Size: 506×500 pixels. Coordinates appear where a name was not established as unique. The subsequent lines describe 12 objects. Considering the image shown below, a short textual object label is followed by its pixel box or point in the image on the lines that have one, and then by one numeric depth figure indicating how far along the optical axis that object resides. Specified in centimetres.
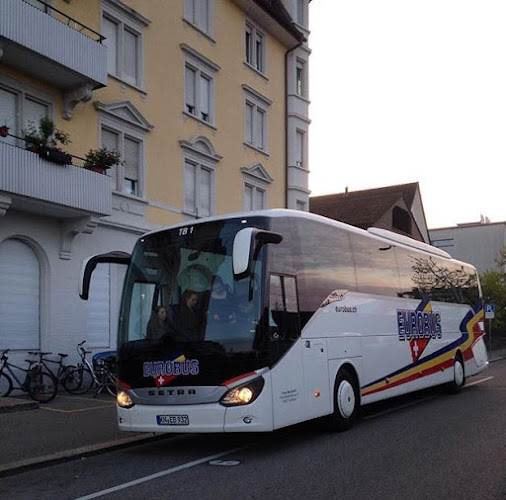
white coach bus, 885
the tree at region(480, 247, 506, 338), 4262
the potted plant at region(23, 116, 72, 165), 1556
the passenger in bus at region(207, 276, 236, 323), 903
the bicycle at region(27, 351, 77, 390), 1594
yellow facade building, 1593
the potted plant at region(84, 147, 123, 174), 1723
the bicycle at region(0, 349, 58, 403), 1482
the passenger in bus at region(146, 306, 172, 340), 926
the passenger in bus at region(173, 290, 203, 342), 905
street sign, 3384
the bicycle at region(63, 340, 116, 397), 1611
